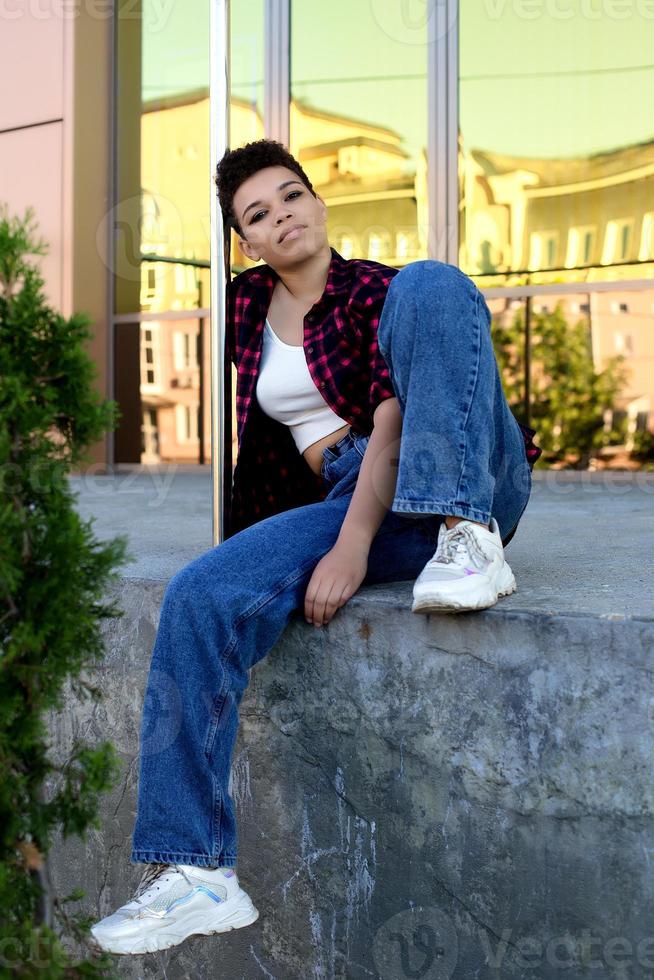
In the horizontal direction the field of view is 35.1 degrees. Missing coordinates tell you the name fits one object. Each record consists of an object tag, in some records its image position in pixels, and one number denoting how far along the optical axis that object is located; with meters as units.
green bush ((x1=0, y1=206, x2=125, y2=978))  1.24
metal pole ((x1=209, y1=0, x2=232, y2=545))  2.08
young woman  1.61
